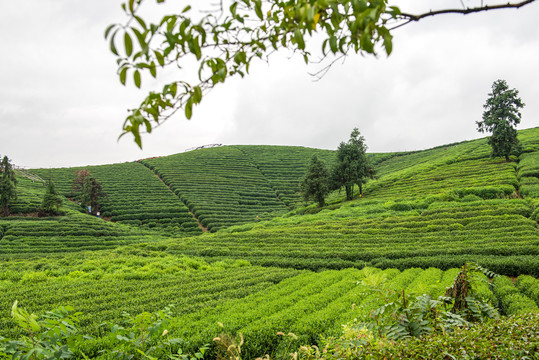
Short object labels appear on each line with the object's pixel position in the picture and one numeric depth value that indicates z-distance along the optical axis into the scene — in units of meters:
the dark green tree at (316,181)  35.59
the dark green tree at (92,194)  39.72
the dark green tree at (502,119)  34.72
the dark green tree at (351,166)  35.47
